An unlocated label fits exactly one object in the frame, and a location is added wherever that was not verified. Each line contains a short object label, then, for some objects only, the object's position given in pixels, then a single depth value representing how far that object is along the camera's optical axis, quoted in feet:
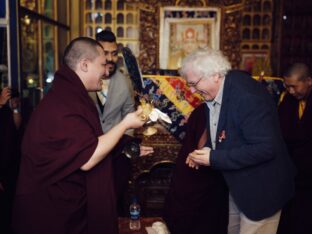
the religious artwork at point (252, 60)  14.44
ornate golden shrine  14.25
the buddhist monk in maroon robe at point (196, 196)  7.95
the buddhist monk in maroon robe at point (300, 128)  8.54
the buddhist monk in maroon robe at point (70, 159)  4.63
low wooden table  6.53
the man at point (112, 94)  7.91
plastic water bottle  6.66
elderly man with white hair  5.44
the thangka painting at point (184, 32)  14.46
